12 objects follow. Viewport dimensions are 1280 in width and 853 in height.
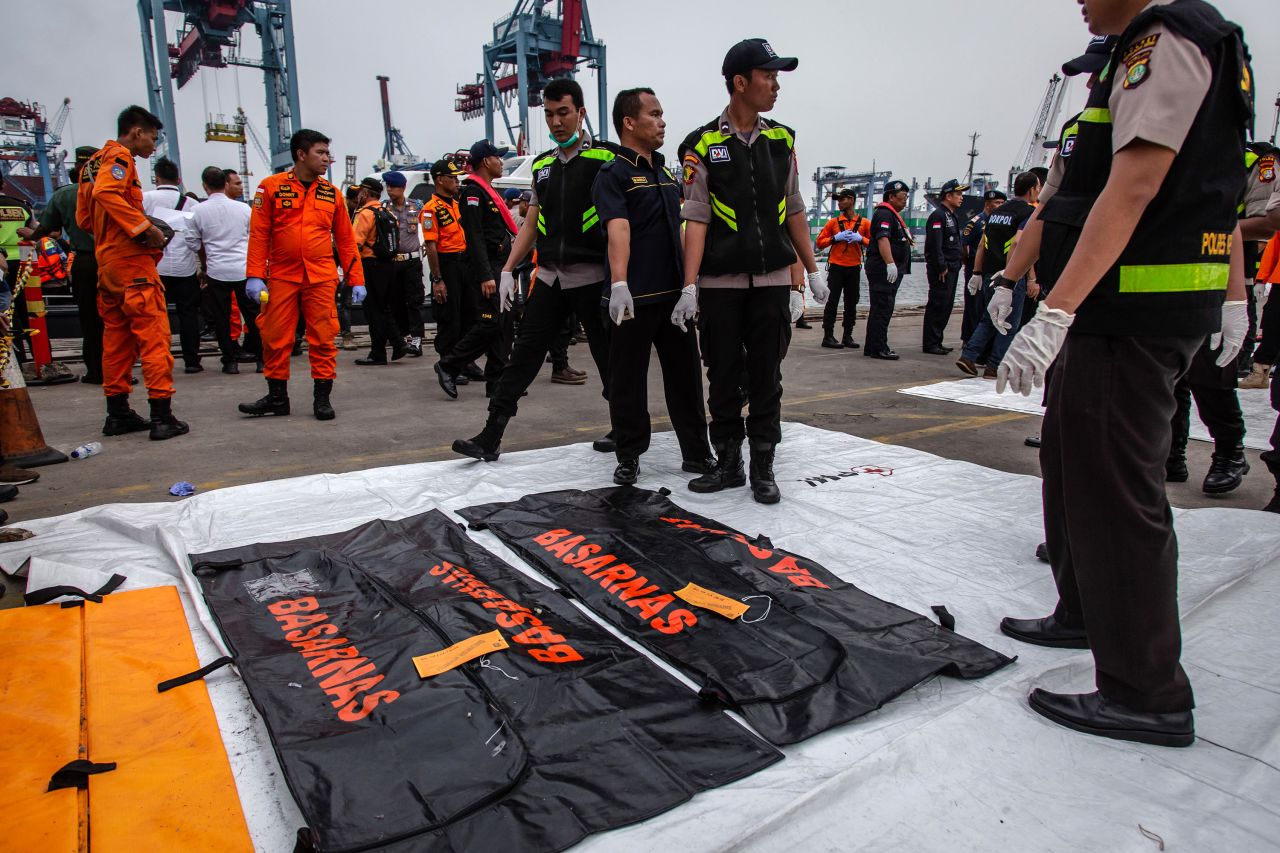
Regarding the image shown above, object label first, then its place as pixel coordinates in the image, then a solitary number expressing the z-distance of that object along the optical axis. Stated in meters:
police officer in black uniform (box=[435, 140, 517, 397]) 5.83
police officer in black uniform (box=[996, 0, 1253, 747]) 1.54
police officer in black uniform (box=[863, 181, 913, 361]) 8.58
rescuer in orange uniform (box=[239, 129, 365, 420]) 5.09
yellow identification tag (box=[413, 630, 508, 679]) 1.97
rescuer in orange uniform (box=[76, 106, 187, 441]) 4.51
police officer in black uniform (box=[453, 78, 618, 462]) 3.88
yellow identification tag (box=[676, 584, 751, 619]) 2.31
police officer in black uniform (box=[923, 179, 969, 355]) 8.95
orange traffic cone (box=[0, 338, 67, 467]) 4.17
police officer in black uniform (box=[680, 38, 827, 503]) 3.39
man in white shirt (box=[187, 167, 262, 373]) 7.11
